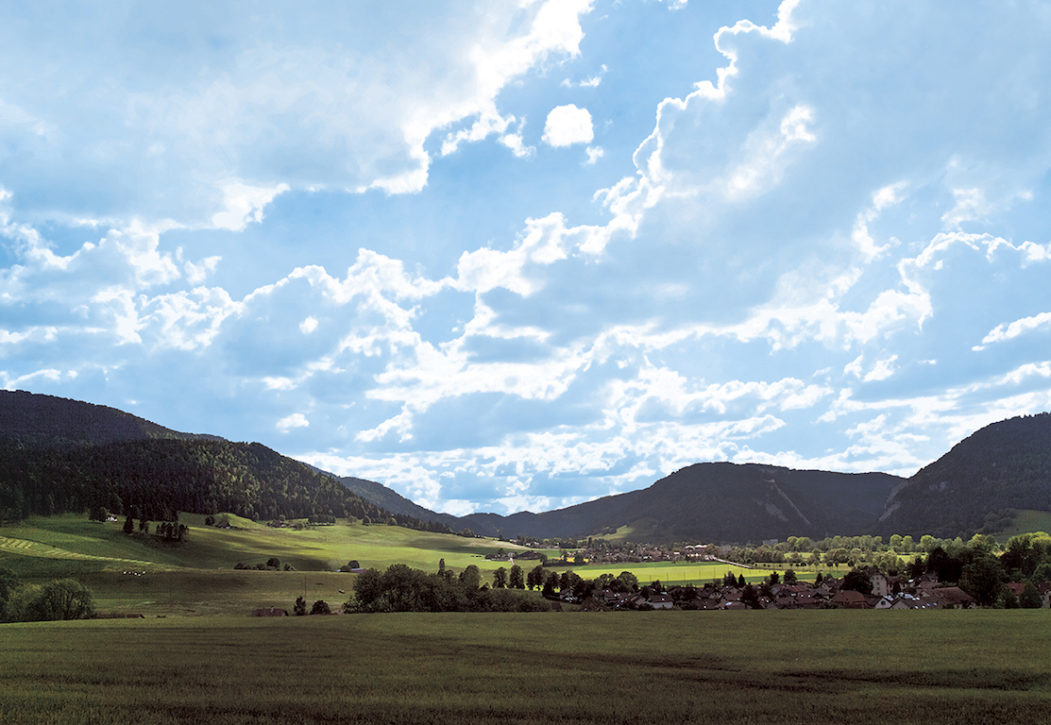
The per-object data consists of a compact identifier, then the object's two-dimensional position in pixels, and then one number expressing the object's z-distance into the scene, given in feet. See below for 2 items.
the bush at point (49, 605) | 367.66
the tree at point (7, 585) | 384.27
